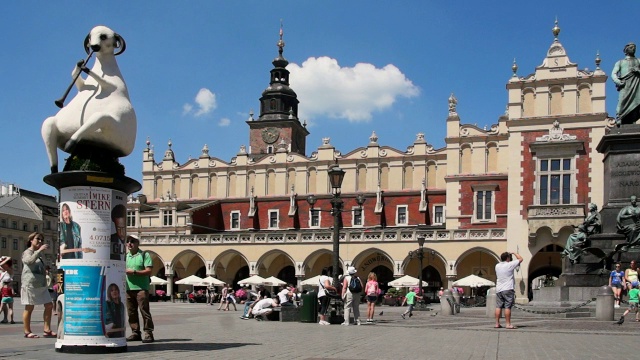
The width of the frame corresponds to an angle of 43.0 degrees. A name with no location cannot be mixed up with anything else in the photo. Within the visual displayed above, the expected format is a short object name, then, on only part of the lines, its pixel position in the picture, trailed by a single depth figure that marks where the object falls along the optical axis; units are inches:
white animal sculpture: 380.5
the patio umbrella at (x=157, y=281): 1955.5
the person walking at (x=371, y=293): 754.2
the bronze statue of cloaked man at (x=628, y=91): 779.4
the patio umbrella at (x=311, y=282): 1761.3
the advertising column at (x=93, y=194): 373.4
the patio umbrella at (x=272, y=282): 1833.2
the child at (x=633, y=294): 641.6
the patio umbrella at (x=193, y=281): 1871.3
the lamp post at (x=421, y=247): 1398.9
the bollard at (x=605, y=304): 631.8
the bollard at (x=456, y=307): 960.9
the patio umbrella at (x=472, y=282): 1692.8
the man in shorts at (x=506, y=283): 569.3
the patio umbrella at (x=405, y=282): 1751.7
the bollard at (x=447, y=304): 924.0
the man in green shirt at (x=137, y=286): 437.1
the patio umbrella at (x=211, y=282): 1856.5
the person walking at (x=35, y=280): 485.1
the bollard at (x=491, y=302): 807.7
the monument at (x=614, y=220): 721.6
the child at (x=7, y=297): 627.2
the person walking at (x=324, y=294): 724.0
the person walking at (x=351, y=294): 709.3
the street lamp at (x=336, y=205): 785.6
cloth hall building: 1780.3
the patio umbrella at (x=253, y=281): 1834.4
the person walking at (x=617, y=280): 679.1
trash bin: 750.5
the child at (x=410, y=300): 933.2
